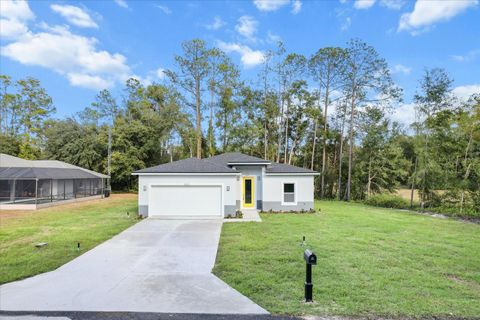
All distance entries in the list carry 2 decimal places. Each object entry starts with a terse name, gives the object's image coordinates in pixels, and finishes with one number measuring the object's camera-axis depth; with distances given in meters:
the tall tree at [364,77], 23.53
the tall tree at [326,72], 24.34
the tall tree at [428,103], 18.05
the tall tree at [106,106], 33.90
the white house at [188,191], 12.86
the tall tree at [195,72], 27.12
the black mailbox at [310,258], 4.24
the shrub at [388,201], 20.88
